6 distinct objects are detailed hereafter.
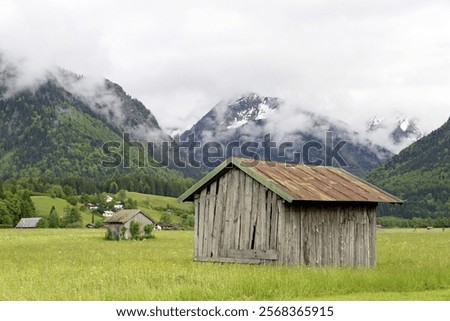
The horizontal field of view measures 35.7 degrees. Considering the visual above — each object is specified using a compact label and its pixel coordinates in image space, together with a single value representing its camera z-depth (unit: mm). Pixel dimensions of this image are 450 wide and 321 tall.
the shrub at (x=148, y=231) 84125
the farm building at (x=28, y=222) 166750
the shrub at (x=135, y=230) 81250
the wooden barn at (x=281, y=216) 29703
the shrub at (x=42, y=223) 164475
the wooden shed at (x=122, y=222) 83938
